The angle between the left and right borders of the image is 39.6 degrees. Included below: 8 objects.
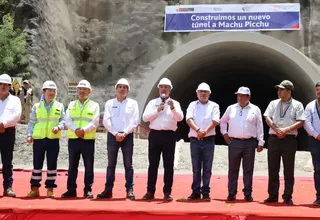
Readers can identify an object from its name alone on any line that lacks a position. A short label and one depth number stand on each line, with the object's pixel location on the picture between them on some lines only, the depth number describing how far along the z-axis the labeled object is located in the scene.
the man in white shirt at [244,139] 7.26
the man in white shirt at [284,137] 6.93
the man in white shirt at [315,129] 6.78
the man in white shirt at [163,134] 7.23
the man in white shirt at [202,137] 7.20
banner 19.61
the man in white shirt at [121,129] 7.26
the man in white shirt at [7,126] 7.23
